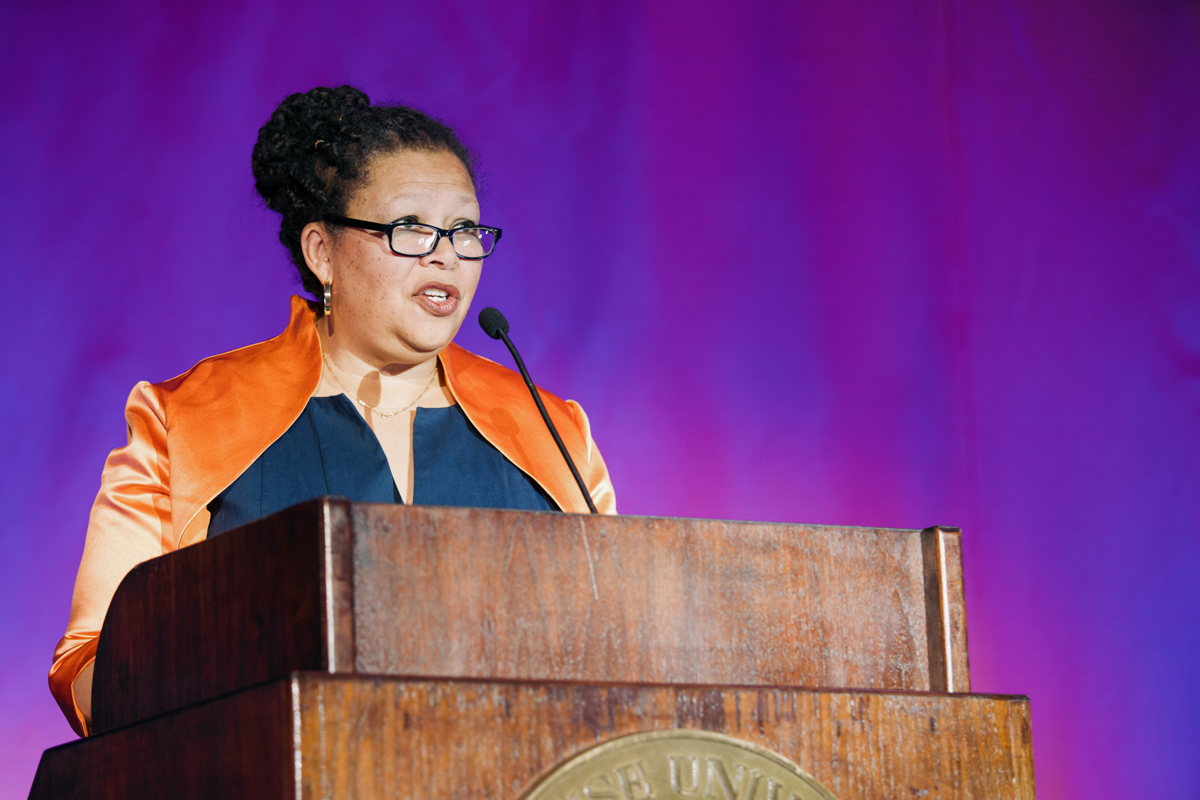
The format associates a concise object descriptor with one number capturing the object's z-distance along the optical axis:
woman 8.81
